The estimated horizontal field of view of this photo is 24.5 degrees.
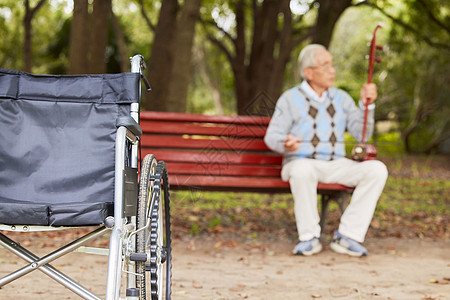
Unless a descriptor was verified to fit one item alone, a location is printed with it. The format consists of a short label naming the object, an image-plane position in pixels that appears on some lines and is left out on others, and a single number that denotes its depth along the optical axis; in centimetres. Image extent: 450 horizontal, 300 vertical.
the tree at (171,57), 1164
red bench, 817
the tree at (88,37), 825
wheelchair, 427
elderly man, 765
